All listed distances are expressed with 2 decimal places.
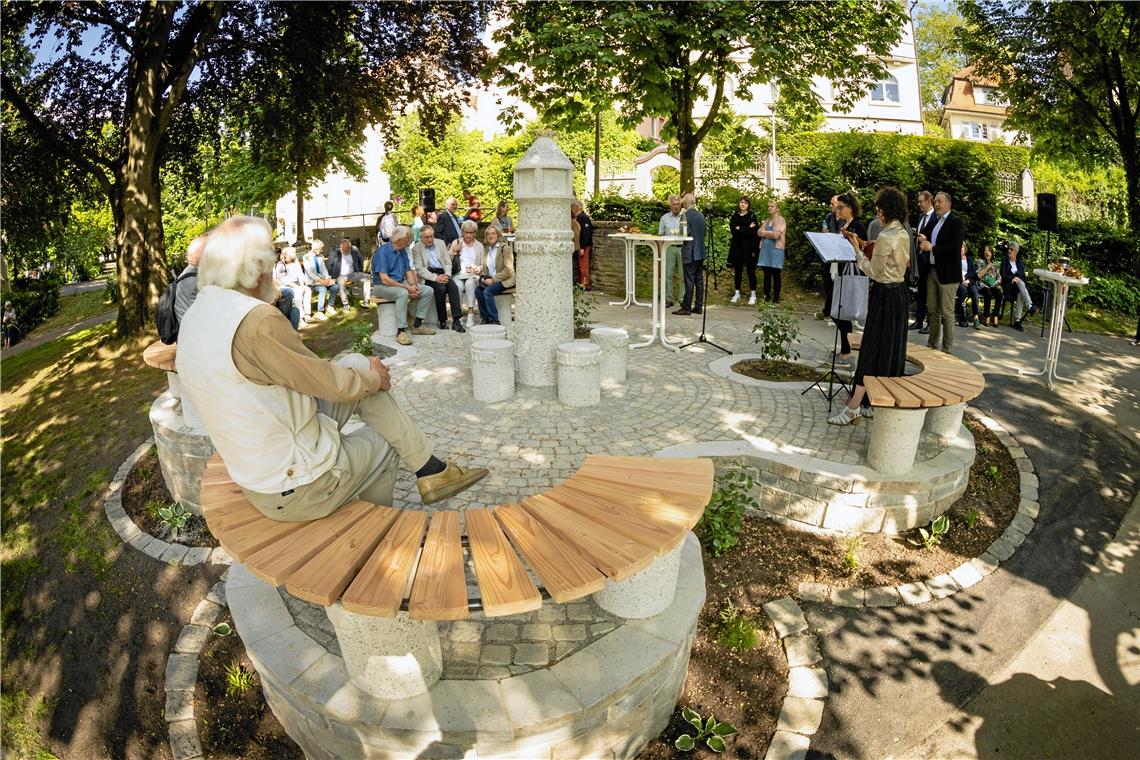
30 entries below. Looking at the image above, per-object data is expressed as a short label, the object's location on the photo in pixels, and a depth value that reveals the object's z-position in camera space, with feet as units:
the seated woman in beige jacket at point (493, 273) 29.55
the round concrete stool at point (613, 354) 22.58
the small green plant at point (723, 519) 14.19
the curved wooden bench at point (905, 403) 14.28
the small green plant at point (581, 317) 29.55
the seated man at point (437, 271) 30.96
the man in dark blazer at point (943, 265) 24.43
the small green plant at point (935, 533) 14.94
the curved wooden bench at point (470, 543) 8.12
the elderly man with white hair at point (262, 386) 8.59
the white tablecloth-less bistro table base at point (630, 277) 37.06
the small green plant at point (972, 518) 15.70
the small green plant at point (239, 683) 11.93
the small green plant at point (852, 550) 14.25
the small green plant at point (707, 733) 10.32
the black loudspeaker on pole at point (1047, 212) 34.63
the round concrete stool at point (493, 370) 20.61
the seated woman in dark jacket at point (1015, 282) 34.42
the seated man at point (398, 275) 29.14
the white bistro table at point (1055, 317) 22.38
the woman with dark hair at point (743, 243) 37.78
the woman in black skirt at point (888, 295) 16.56
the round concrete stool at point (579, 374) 20.17
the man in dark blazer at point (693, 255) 33.53
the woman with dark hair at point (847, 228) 20.43
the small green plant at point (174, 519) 16.93
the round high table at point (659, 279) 26.40
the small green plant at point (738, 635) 12.20
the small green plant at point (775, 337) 24.09
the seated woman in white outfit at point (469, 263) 32.48
